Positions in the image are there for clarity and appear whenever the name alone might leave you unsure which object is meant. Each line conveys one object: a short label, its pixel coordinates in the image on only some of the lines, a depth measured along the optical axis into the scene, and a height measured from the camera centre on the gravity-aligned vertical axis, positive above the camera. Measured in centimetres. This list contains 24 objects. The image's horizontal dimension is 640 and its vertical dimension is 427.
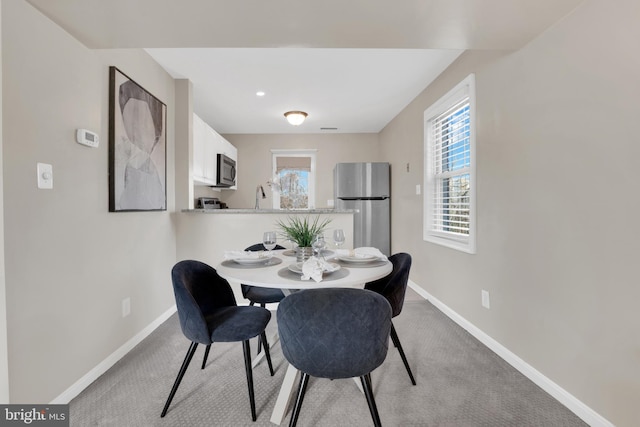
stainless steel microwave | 396 +56
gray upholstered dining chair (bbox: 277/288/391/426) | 111 -48
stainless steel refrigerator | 448 +18
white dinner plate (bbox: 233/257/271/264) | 167 -29
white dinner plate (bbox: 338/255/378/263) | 174 -30
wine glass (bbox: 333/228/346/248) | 189 -18
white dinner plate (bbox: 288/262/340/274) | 147 -30
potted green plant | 176 -18
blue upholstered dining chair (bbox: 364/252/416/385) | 170 -48
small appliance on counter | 367 +9
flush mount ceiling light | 381 +124
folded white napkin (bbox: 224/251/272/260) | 174 -28
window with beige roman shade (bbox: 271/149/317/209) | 523 +64
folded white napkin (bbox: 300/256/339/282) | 134 -28
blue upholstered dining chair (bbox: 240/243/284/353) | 204 -61
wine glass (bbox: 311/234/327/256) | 173 -21
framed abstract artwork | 195 +48
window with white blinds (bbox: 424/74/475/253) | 243 +40
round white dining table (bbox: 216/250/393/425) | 131 -32
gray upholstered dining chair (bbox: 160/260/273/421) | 143 -59
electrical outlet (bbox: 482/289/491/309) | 219 -69
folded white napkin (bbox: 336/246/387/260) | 184 -29
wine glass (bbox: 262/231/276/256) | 189 -20
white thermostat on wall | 166 +43
